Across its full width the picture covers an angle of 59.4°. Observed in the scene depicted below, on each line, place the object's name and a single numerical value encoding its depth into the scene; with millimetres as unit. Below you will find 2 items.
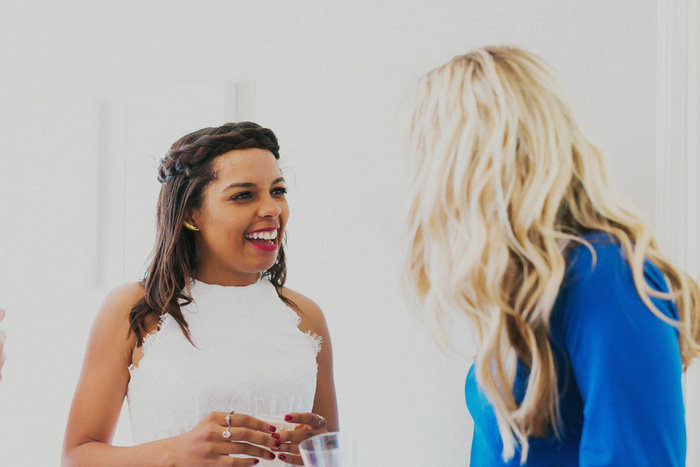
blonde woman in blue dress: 710
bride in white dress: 1319
